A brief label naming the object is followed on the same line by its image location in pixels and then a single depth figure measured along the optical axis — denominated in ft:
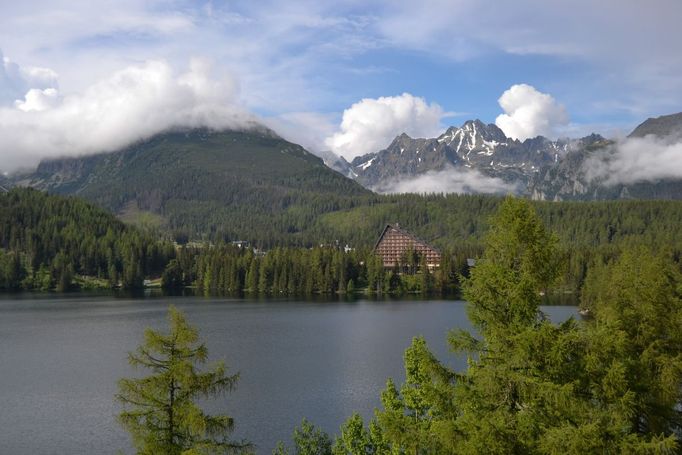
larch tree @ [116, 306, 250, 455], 72.79
